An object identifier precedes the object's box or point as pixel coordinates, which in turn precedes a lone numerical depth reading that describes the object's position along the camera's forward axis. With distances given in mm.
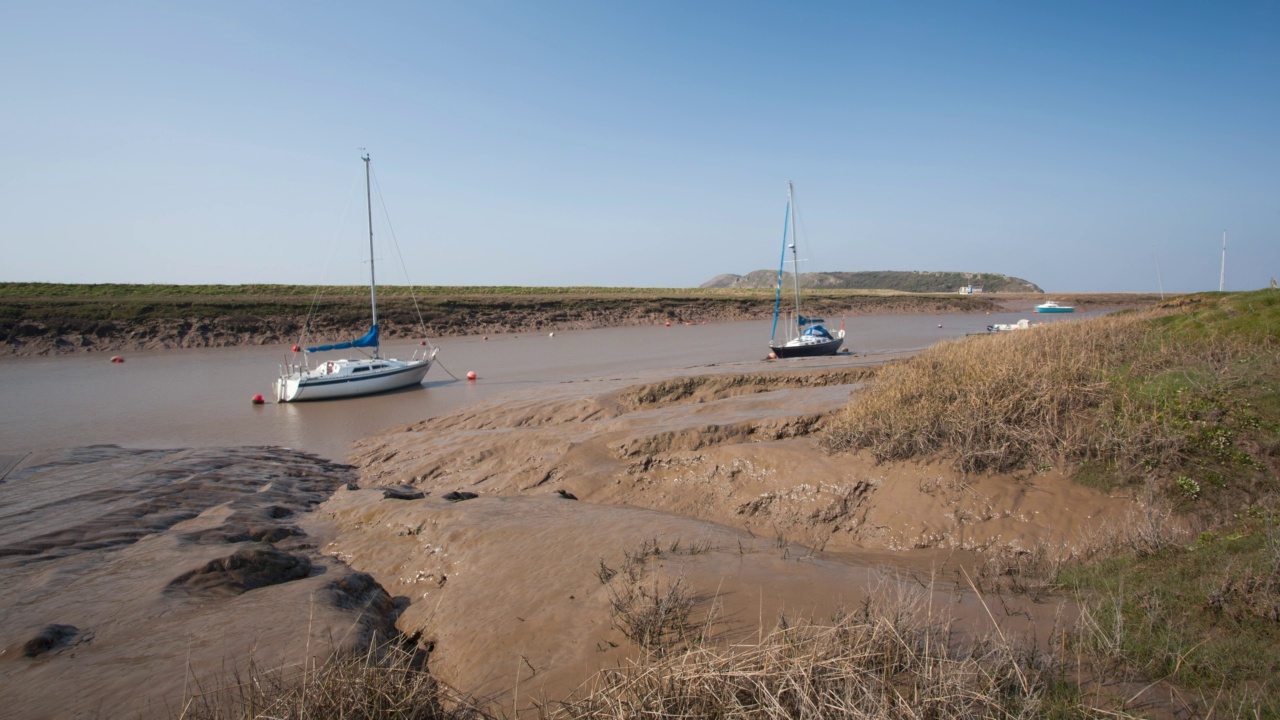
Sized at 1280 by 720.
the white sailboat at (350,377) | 18906
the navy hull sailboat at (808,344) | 24859
